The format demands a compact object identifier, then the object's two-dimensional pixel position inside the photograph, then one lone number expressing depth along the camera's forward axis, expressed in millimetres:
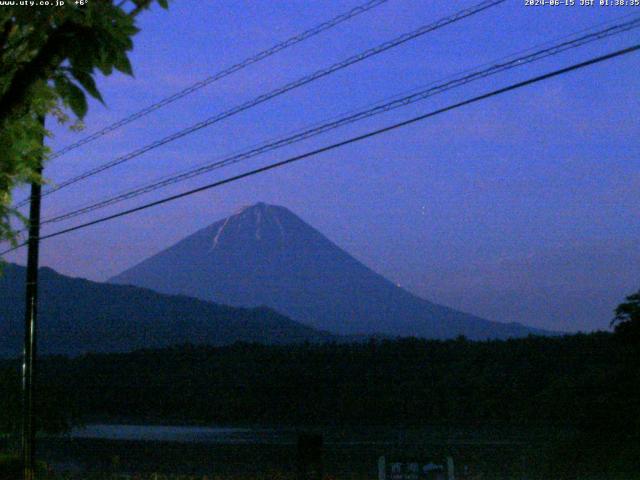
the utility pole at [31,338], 19125
